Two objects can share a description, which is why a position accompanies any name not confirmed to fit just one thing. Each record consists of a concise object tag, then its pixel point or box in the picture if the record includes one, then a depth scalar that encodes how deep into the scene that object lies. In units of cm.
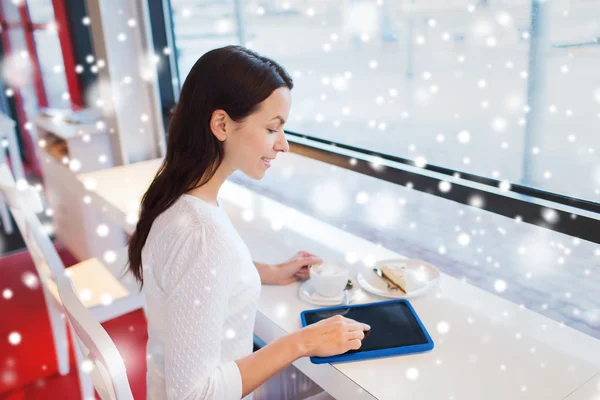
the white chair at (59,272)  138
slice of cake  118
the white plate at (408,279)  117
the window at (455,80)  119
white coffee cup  113
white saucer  113
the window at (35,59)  307
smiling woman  86
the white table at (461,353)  87
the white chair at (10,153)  326
